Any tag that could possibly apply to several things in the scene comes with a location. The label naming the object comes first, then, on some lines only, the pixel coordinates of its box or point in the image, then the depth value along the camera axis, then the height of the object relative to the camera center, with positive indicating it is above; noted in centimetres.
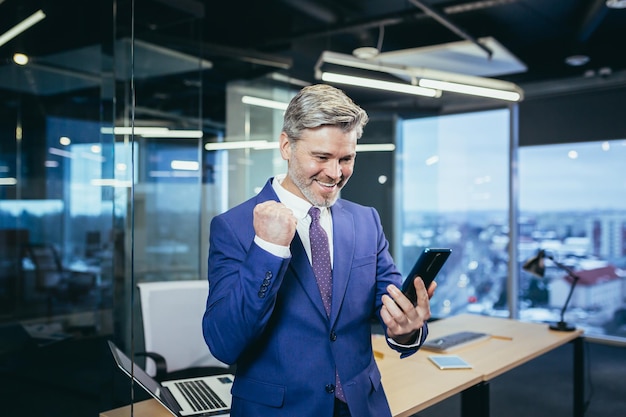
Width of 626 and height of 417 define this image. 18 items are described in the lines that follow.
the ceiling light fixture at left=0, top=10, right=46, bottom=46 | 330 +122
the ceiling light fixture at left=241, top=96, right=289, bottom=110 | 521 +103
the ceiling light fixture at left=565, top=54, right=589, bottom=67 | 569 +165
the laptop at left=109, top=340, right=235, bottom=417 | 155 -69
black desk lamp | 361 -40
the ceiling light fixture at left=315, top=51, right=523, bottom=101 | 387 +97
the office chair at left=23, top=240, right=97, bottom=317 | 542 -78
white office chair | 293 -72
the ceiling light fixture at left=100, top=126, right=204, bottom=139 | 491 +69
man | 132 -26
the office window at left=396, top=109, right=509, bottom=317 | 709 +10
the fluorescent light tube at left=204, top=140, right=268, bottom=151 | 518 +61
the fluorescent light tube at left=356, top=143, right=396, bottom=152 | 606 +74
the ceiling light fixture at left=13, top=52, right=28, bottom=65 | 452 +135
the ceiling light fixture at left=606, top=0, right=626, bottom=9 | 395 +157
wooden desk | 199 -75
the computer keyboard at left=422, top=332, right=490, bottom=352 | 274 -73
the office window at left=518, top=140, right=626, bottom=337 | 654 -24
